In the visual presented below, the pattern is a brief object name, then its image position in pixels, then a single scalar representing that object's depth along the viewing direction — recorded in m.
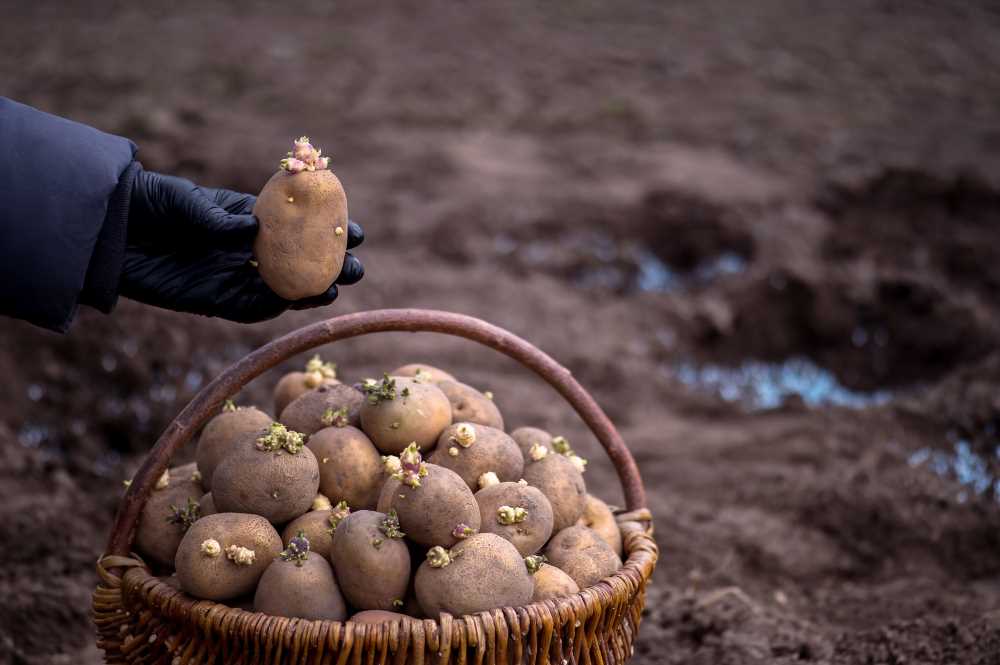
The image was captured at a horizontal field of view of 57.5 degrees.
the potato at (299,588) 2.03
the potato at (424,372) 2.72
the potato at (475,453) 2.39
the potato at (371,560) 2.06
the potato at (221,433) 2.44
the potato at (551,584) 2.21
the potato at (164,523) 2.34
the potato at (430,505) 2.13
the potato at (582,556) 2.31
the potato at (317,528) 2.23
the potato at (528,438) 2.65
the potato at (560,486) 2.47
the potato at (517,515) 2.27
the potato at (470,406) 2.61
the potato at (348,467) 2.36
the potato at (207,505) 2.35
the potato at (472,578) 2.05
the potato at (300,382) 2.77
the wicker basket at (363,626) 1.96
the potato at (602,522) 2.55
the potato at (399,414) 2.39
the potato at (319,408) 2.52
